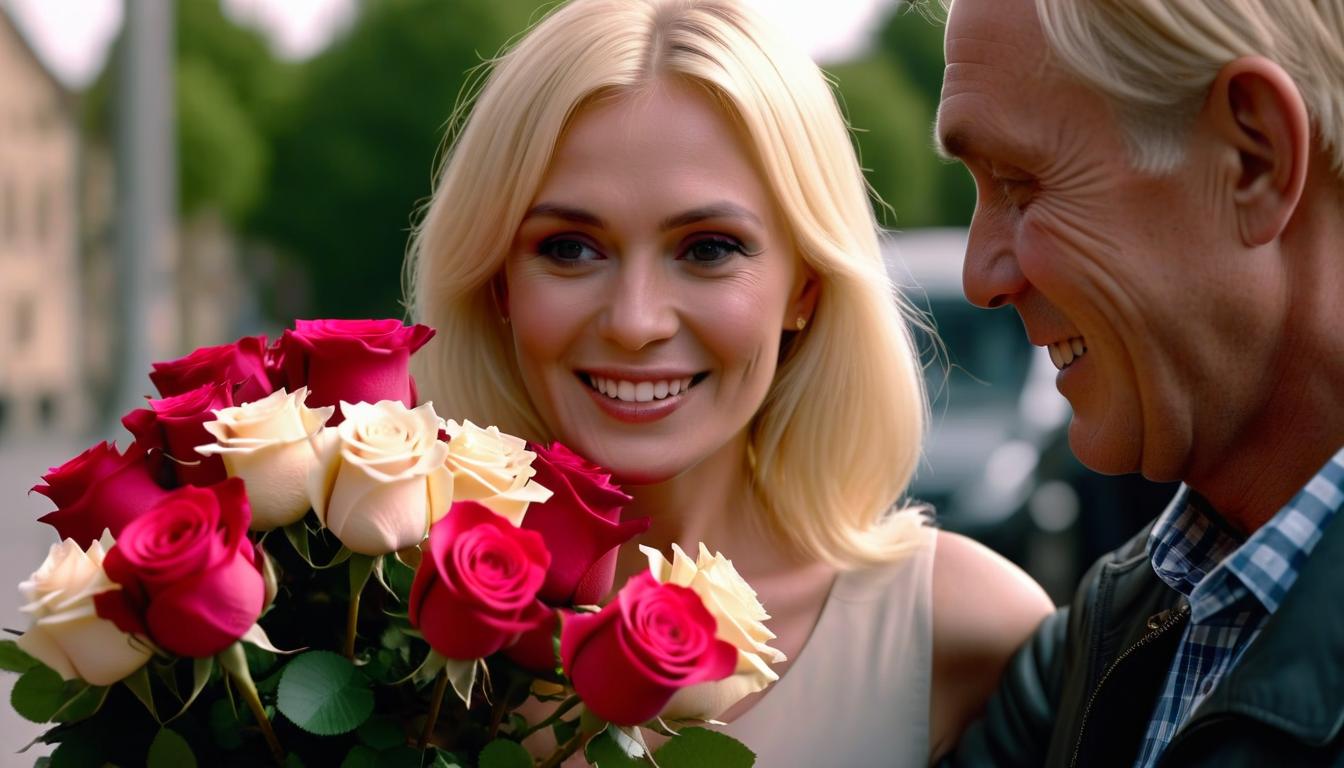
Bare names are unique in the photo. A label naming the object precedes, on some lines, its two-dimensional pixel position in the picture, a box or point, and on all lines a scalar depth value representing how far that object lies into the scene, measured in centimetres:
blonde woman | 239
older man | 168
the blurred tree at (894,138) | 3403
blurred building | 2175
